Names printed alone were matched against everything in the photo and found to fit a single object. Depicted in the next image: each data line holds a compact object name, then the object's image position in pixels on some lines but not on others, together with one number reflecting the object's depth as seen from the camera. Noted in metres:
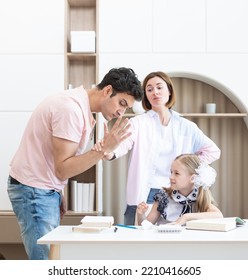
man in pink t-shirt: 2.20
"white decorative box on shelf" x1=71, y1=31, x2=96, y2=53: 3.85
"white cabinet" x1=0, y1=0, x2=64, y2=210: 3.88
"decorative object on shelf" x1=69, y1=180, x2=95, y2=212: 3.82
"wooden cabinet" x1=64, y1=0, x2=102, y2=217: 3.93
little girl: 2.68
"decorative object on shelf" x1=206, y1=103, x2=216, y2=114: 3.98
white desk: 1.79
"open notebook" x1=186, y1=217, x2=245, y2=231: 2.04
